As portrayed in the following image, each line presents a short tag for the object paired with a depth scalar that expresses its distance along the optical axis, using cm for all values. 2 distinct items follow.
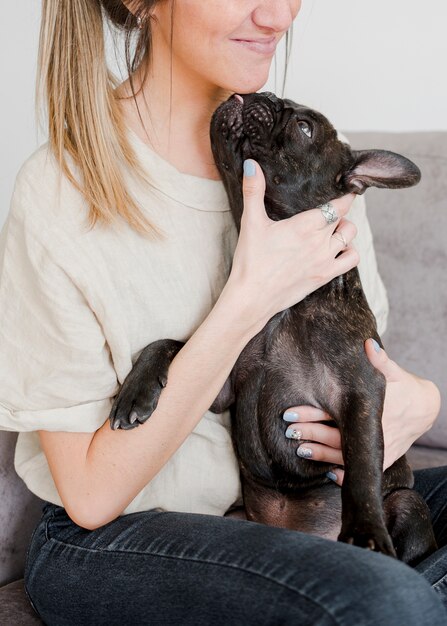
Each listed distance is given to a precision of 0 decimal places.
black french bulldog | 155
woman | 145
